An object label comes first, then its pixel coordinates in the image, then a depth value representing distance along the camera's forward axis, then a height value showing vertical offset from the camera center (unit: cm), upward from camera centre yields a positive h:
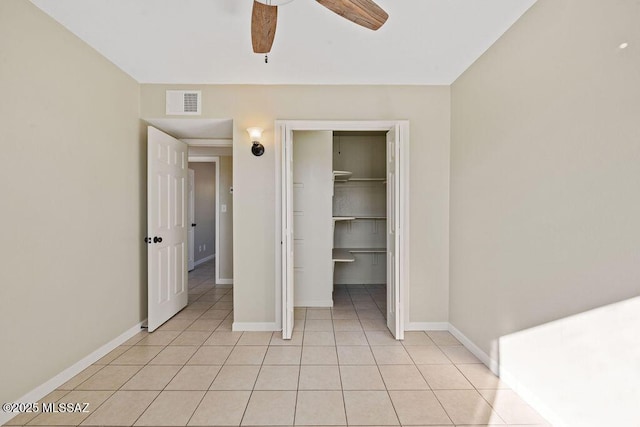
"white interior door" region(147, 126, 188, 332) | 302 -18
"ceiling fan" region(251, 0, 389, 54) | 151 +102
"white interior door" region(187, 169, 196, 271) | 625 -22
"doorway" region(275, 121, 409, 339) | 288 -5
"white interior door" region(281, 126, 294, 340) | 288 -23
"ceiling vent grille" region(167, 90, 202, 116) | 309 +110
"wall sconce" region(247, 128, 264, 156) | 297 +69
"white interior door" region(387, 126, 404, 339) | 288 -24
